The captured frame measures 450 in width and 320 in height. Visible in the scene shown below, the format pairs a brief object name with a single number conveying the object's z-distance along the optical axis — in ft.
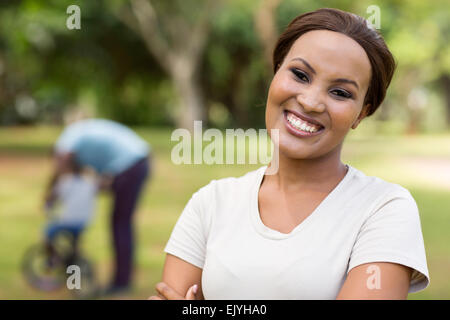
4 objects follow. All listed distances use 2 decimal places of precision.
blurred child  16.07
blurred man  16.11
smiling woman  4.58
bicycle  16.28
